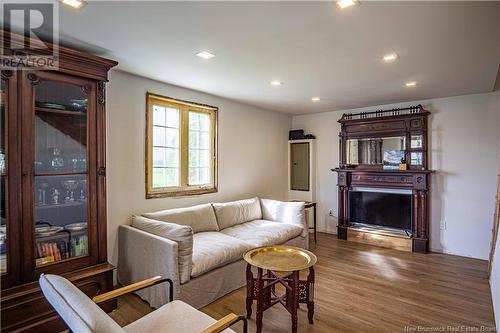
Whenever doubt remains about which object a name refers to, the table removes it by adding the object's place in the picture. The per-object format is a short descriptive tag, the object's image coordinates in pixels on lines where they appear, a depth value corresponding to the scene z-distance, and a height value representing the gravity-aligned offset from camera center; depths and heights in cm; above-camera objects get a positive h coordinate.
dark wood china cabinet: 205 -15
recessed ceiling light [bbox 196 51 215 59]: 255 +104
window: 350 +25
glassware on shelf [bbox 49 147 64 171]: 233 +6
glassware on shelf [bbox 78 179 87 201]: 247 -22
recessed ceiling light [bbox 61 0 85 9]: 174 +104
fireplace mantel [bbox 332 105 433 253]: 436 +13
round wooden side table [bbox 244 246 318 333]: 229 -102
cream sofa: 254 -89
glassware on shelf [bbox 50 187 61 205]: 236 -26
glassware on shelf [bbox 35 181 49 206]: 224 -22
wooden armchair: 113 -77
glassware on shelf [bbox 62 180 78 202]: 243 -20
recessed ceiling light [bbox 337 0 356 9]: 172 +102
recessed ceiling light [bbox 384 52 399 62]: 256 +103
